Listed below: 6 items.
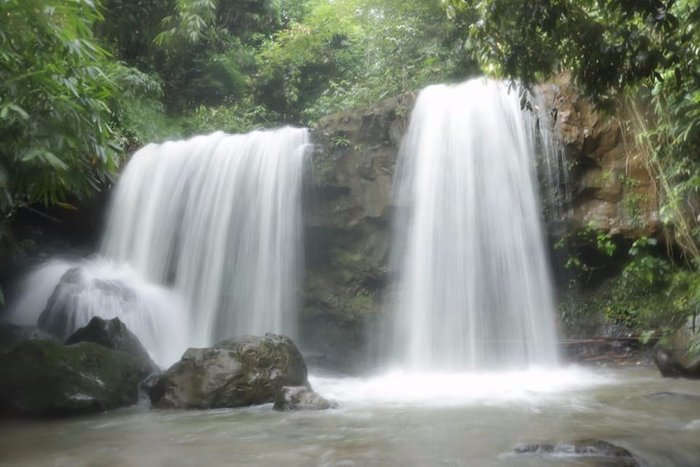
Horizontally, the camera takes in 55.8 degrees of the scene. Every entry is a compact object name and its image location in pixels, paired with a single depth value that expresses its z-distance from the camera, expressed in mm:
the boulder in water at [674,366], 7770
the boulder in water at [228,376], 7496
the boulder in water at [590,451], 4266
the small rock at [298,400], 7047
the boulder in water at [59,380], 7145
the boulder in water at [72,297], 10188
